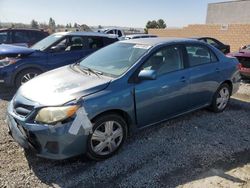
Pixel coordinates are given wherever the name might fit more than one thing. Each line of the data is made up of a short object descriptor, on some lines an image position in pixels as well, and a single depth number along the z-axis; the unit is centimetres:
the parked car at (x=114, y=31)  1211
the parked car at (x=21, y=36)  700
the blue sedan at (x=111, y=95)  221
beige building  2407
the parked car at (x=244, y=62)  559
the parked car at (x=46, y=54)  462
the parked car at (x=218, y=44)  934
